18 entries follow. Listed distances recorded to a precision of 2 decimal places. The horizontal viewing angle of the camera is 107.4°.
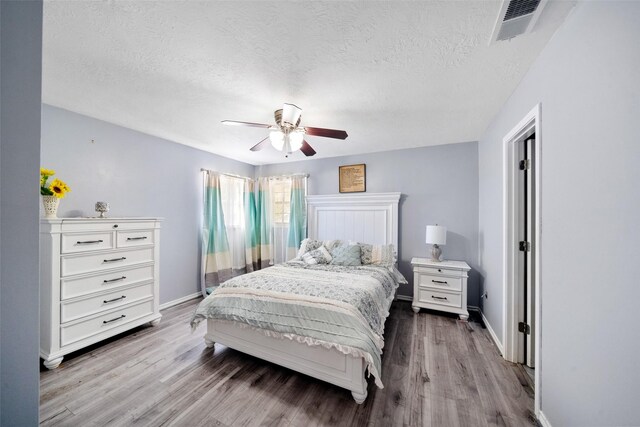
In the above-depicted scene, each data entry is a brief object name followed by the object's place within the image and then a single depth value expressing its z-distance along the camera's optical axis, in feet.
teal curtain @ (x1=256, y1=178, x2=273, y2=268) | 15.37
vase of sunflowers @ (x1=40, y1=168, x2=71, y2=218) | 6.99
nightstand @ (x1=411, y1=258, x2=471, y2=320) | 10.08
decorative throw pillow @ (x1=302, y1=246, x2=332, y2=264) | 11.00
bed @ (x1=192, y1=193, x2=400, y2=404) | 5.74
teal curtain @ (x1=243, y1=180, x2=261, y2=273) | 15.20
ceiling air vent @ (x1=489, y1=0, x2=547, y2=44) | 3.78
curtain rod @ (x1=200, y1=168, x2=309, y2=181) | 13.92
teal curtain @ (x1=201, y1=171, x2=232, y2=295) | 12.69
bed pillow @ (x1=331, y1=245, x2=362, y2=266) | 10.59
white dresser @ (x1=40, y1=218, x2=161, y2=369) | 6.79
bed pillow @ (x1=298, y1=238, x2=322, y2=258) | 12.17
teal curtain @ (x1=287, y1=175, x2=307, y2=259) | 14.29
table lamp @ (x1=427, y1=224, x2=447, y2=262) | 10.56
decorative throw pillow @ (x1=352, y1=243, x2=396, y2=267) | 10.88
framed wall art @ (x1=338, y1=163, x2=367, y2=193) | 13.28
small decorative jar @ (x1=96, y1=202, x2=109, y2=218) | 8.31
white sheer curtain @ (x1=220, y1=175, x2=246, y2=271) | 13.99
